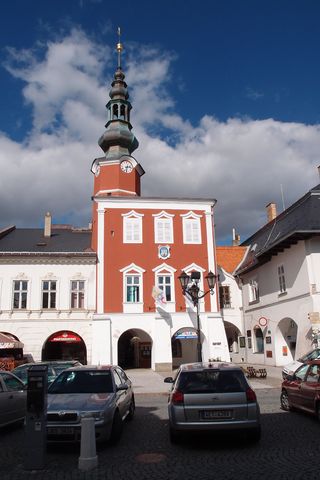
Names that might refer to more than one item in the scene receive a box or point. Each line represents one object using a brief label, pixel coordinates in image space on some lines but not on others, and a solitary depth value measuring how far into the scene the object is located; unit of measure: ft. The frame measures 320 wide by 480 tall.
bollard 23.06
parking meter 23.31
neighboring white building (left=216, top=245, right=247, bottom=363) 112.37
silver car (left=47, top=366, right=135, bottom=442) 26.76
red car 33.77
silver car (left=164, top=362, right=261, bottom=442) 26.25
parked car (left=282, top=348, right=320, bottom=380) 56.85
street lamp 58.54
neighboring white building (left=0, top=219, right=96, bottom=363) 96.37
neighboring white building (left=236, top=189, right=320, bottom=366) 76.38
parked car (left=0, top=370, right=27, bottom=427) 32.89
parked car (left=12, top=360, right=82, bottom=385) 51.44
